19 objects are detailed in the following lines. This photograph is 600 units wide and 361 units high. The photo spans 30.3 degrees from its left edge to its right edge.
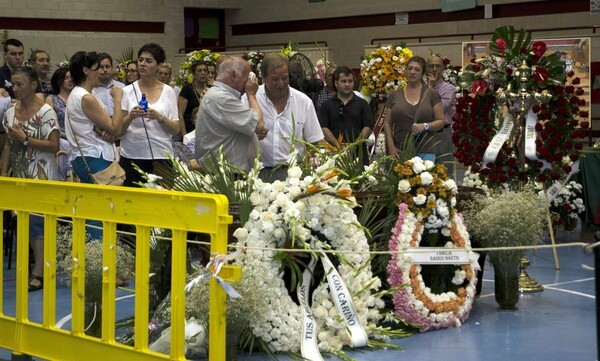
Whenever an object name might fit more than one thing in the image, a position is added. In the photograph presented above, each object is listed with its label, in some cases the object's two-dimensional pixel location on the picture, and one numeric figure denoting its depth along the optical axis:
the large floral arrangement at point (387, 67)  11.55
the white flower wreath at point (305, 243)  5.48
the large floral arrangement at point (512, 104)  7.59
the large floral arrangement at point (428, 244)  6.20
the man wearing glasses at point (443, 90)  9.70
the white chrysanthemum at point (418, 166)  6.44
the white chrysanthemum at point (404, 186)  6.40
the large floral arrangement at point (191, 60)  12.70
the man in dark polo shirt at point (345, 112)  9.31
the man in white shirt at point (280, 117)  7.25
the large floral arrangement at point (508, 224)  6.62
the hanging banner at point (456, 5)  18.69
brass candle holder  7.47
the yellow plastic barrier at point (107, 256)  4.47
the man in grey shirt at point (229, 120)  6.57
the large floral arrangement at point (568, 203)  9.59
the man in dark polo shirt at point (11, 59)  9.45
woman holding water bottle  7.91
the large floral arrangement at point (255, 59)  12.25
